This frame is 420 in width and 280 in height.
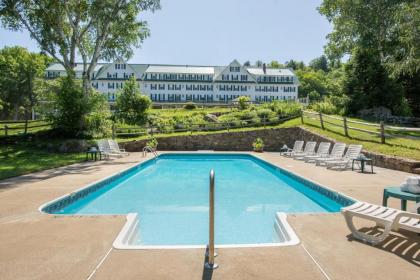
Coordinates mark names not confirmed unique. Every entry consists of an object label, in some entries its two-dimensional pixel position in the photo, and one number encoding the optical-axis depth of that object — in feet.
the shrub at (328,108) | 92.73
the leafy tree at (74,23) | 62.64
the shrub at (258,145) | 66.00
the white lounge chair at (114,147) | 55.72
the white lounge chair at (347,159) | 40.32
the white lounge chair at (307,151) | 51.80
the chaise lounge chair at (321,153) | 46.98
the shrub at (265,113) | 83.87
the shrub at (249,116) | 84.48
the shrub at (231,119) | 79.25
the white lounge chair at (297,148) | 56.46
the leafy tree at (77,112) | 63.21
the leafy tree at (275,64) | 331.98
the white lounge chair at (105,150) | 51.71
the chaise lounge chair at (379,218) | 13.42
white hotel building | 200.03
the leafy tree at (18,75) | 168.66
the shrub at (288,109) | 81.82
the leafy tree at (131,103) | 106.63
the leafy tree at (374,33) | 85.71
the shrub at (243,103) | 117.31
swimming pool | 20.63
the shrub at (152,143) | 64.07
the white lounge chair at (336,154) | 43.65
